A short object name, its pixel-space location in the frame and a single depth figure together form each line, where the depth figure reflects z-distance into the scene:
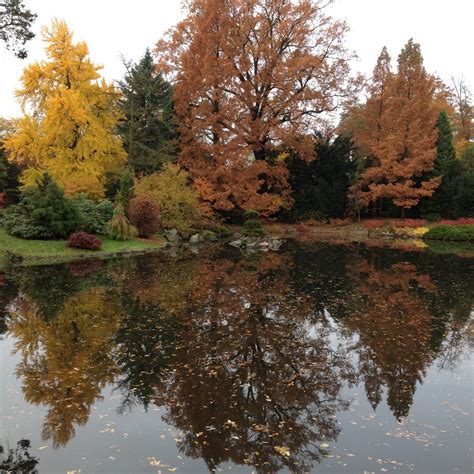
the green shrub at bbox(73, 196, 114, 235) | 22.58
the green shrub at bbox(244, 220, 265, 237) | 32.59
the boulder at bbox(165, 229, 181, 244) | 26.67
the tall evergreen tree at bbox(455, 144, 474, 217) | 34.94
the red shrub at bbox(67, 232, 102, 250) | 20.83
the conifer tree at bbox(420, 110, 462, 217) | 36.88
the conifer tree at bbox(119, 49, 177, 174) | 31.86
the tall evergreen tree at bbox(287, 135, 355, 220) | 39.53
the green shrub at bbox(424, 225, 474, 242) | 31.42
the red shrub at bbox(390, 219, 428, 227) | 36.03
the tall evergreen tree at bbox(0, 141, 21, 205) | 29.31
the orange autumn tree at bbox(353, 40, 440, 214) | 35.97
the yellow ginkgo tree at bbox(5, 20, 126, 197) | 27.81
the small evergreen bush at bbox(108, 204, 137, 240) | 23.06
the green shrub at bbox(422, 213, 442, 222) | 37.34
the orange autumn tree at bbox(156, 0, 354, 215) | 34.50
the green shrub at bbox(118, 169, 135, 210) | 24.90
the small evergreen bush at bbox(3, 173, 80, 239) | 21.06
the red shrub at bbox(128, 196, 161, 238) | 24.33
